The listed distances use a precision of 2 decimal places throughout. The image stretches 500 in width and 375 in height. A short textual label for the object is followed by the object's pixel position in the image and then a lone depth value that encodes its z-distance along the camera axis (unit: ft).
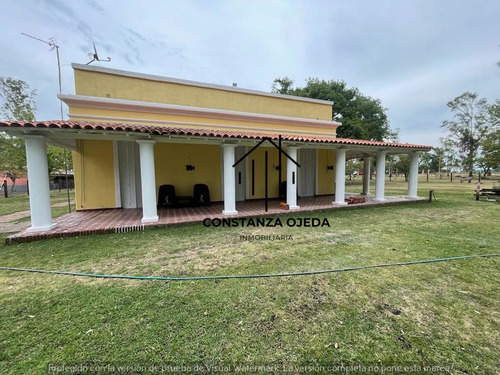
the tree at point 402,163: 133.01
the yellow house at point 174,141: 20.03
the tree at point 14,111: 61.87
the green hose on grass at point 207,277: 10.98
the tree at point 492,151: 45.11
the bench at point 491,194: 38.75
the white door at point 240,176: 34.76
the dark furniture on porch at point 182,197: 29.17
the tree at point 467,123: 118.32
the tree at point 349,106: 73.46
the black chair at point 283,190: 38.06
